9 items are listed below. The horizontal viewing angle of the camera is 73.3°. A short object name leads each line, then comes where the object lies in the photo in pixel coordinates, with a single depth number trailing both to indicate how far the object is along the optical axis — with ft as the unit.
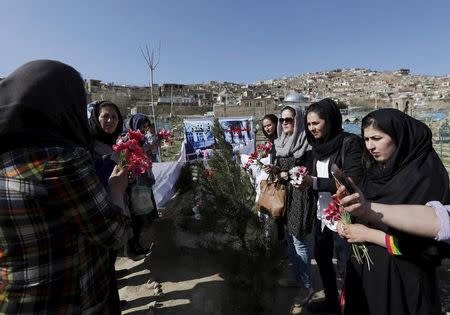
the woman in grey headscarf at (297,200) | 8.62
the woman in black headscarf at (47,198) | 3.30
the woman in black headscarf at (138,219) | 11.31
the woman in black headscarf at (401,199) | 4.54
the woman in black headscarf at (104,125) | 9.60
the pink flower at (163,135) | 11.97
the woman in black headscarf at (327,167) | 7.31
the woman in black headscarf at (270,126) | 13.66
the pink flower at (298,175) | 6.98
